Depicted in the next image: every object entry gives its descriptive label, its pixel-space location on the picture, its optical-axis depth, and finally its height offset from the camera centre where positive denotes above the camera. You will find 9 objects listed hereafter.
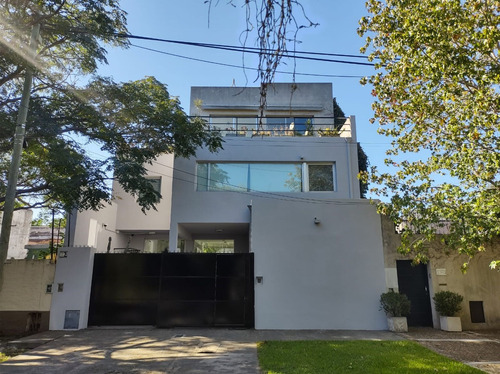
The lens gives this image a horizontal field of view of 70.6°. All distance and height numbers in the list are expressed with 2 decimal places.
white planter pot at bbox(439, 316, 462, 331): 9.91 -1.43
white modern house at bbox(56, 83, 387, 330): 10.34 +0.07
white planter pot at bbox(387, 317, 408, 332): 9.87 -1.45
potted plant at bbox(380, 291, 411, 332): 9.90 -1.07
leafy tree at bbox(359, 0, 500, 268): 7.26 +3.81
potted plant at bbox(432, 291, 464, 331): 9.93 -1.03
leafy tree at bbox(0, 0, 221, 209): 8.88 +4.62
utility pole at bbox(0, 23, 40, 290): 6.00 +1.92
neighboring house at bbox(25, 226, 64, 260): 19.17 +1.76
